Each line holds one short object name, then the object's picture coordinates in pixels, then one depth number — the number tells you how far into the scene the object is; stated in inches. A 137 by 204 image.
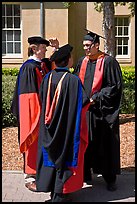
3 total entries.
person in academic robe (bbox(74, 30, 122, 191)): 216.2
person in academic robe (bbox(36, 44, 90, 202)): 189.3
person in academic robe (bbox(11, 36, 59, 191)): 207.0
